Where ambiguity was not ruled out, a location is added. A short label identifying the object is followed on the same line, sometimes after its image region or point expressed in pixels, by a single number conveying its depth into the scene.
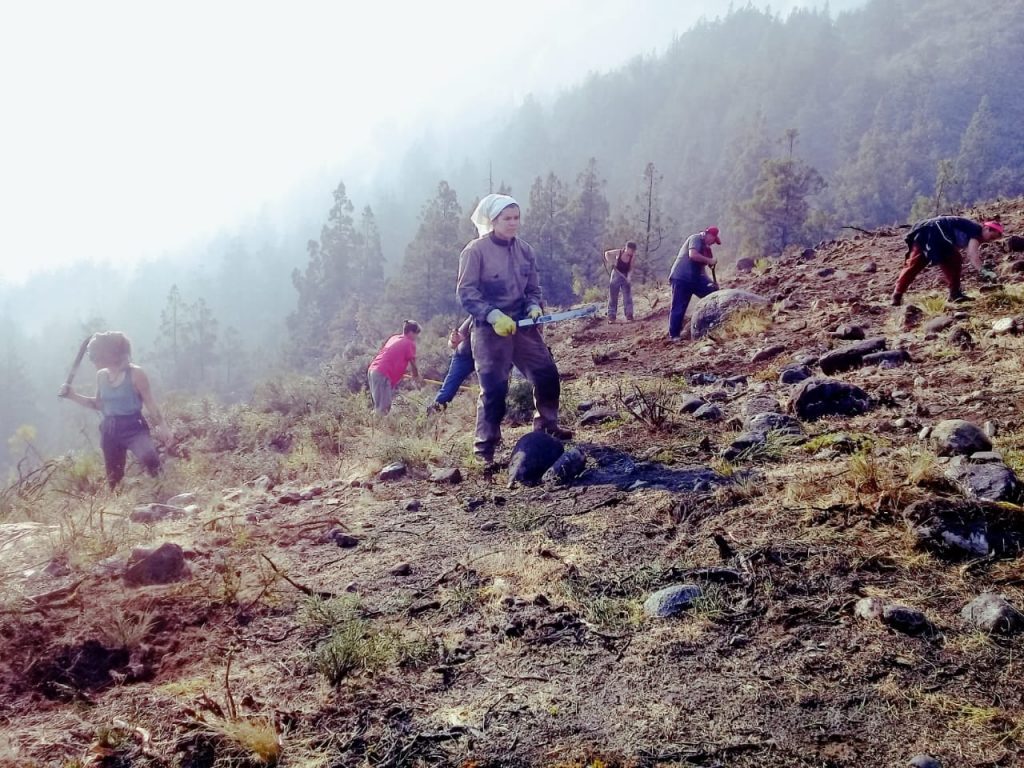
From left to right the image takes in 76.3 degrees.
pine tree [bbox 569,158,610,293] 38.66
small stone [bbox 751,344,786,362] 6.26
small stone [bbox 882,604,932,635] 1.93
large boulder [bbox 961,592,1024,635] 1.89
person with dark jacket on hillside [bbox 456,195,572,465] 4.36
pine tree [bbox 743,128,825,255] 31.94
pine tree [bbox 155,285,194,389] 59.12
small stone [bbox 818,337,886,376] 5.27
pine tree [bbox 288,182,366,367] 61.16
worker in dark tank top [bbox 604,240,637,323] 11.82
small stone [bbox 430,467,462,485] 4.17
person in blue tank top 5.03
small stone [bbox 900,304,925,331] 6.18
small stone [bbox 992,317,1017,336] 4.98
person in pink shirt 7.36
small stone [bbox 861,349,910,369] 5.03
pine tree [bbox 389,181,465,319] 41.75
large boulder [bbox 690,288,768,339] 8.25
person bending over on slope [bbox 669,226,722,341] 8.37
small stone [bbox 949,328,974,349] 5.02
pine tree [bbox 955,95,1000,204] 54.72
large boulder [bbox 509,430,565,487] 3.90
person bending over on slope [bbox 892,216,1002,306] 6.52
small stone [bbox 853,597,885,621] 2.02
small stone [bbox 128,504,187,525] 4.03
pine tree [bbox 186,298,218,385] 59.81
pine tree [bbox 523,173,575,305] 40.11
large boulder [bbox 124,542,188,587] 2.81
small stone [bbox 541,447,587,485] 3.76
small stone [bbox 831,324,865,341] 6.16
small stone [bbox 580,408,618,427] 4.95
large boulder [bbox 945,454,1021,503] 2.50
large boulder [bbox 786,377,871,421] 4.07
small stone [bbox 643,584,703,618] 2.19
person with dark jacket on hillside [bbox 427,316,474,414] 6.45
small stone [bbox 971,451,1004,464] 2.77
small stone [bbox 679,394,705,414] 4.79
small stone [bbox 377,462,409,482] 4.49
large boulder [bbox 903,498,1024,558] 2.29
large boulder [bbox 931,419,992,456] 3.05
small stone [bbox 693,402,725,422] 4.54
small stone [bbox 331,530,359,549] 3.29
